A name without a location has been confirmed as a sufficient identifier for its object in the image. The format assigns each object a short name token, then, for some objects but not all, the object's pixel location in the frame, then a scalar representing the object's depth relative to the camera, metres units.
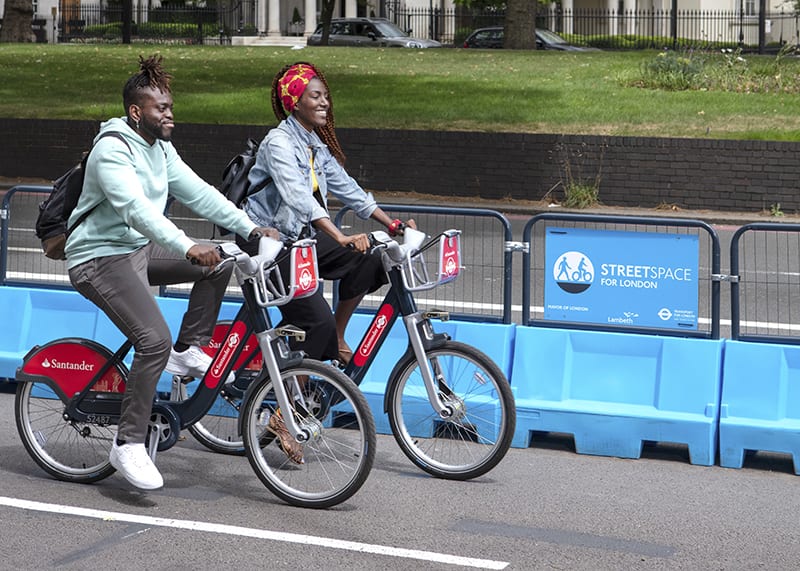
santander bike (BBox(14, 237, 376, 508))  11.99
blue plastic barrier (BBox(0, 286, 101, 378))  16.94
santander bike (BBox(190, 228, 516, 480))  12.75
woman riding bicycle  13.16
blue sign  15.20
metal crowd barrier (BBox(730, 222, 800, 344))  16.03
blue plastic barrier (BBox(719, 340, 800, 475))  13.93
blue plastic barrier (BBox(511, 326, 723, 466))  14.29
